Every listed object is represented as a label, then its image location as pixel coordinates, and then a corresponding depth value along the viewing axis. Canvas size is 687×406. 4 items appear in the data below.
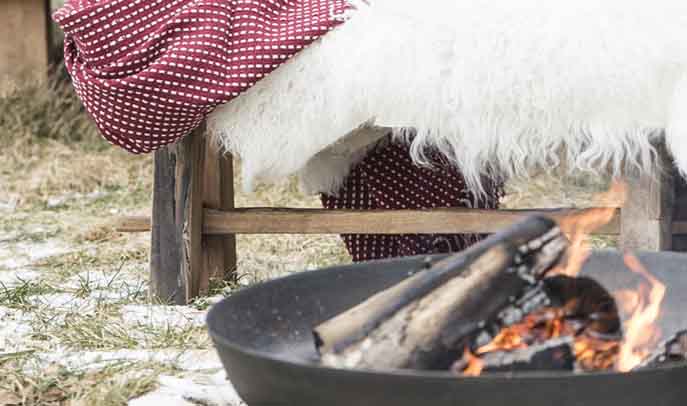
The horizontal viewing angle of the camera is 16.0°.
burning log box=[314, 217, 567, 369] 3.34
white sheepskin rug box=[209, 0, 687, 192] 3.90
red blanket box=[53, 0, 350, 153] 3.99
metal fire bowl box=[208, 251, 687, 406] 3.25
